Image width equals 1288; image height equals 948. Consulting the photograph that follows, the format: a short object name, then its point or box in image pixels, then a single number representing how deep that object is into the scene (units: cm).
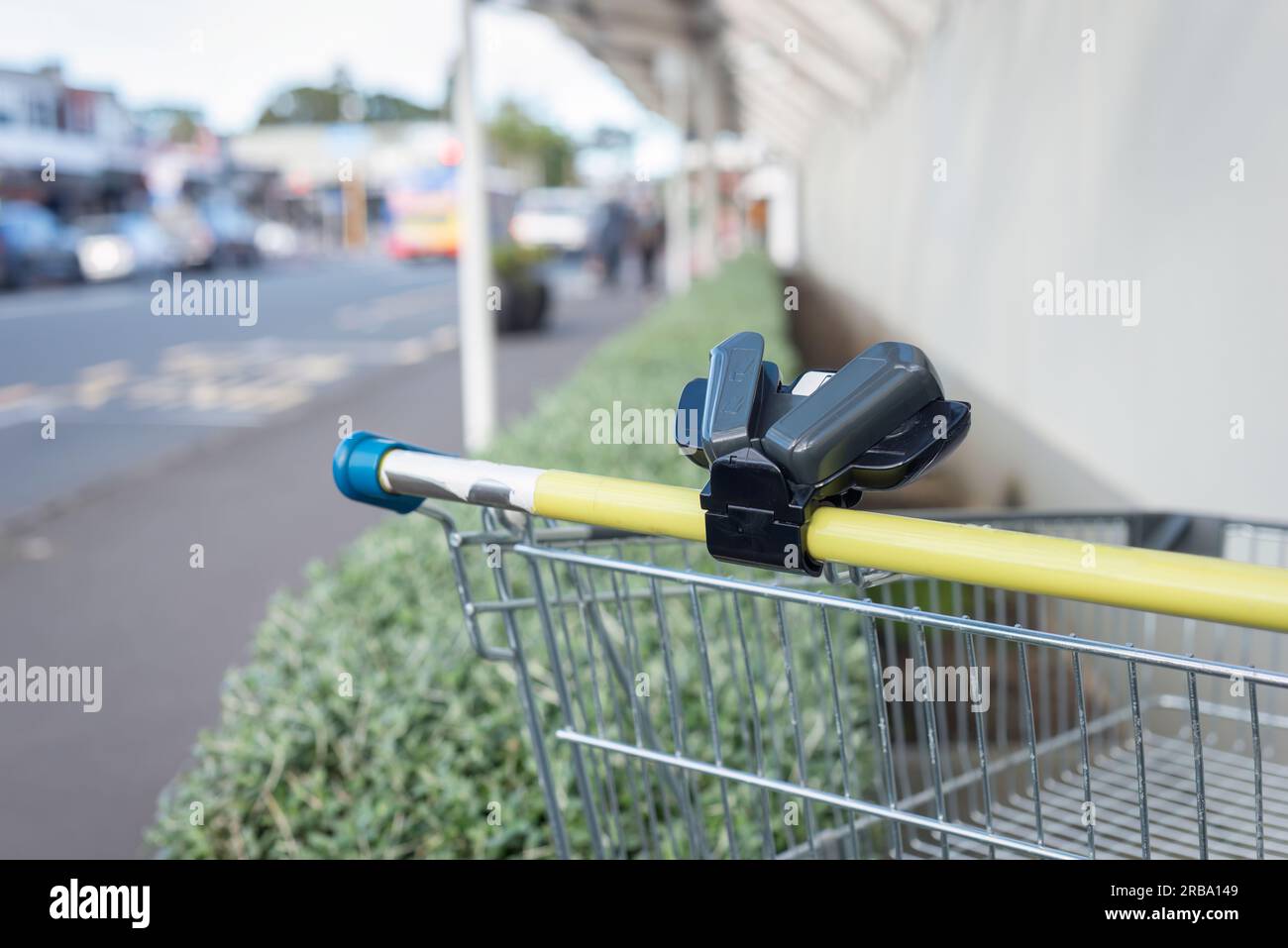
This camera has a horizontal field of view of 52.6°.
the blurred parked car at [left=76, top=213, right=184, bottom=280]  2594
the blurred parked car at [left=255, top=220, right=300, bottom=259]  4098
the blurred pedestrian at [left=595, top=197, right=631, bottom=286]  2656
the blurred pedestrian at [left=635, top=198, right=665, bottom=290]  2661
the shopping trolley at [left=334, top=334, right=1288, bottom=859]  118
